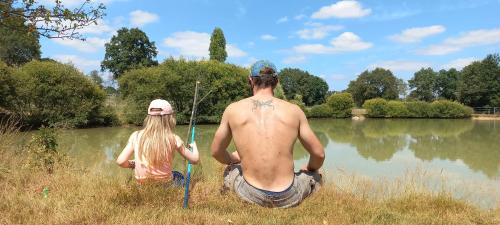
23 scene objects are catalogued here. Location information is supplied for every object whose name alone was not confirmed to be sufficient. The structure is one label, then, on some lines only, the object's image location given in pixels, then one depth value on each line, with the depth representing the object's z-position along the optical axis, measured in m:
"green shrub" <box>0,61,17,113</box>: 18.39
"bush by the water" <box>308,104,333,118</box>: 41.12
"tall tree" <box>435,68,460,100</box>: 59.81
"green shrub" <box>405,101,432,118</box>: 42.34
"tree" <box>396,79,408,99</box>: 60.81
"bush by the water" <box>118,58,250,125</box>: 25.77
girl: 3.48
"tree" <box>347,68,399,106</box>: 56.34
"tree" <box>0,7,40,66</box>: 36.41
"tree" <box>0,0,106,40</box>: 5.00
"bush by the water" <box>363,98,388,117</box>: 42.48
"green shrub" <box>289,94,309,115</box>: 37.04
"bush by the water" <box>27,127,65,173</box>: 5.21
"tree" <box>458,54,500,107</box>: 47.47
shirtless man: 3.06
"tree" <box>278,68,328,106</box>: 59.97
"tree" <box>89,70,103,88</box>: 50.25
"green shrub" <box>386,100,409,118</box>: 42.41
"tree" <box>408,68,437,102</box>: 61.00
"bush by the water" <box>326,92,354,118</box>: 41.50
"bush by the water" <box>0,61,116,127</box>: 19.44
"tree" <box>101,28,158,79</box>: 41.81
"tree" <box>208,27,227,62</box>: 36.69
